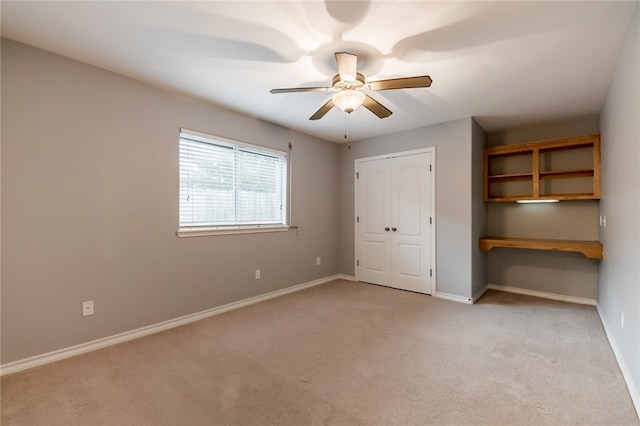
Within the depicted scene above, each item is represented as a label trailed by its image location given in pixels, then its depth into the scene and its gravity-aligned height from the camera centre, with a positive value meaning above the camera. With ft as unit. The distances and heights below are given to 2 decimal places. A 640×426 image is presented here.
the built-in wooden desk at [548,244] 10.94 -1.21
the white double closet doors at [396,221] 14.12 -0.33
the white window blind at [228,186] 10.74 +1.20
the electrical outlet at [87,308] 8.18 -2.64
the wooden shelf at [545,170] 11.95 +2.08
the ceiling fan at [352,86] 6.67 +3.23
